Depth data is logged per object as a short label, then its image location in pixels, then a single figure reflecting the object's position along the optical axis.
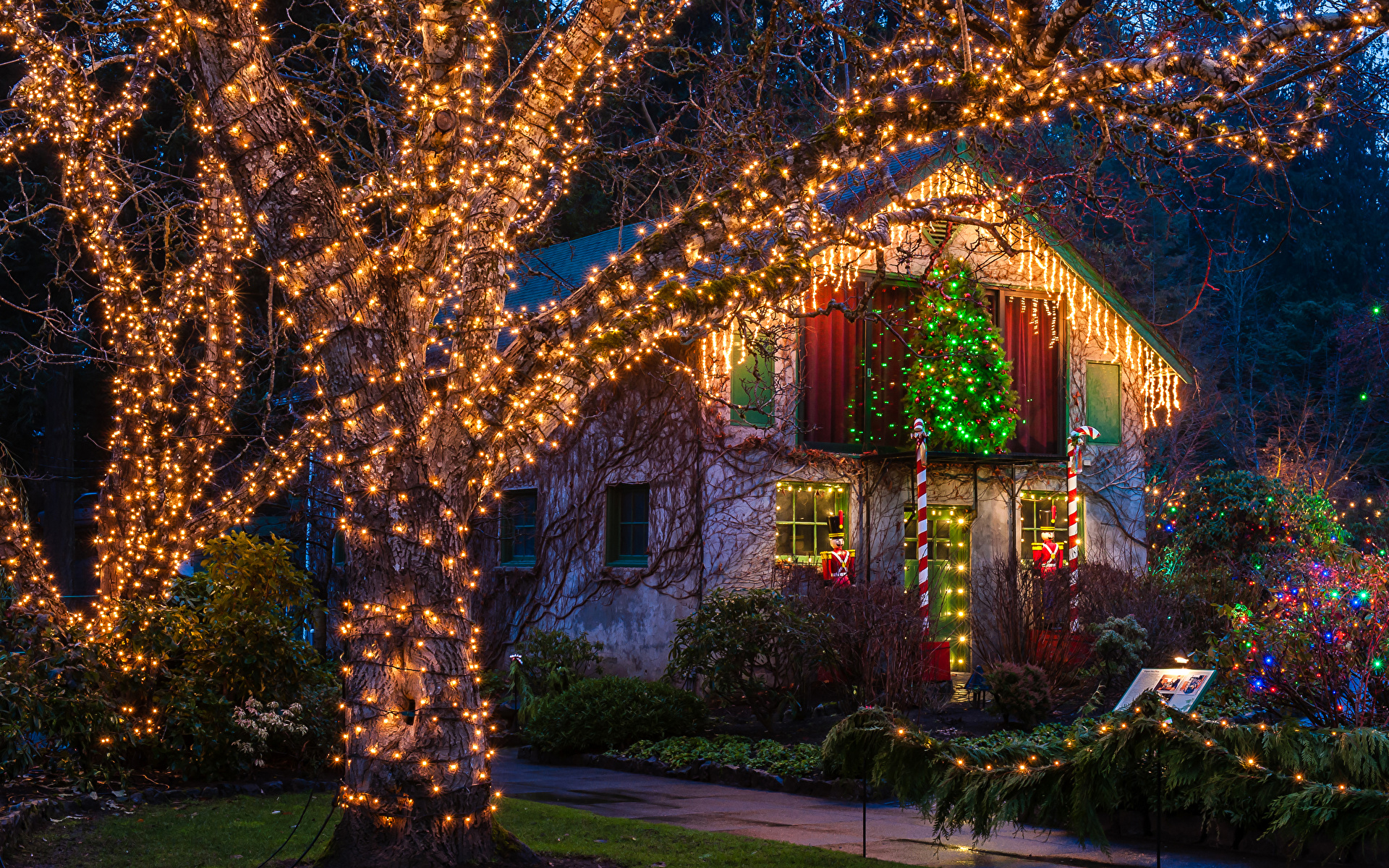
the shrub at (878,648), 13.48
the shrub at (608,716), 13.27
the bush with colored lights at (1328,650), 9.27
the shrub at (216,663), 10.62
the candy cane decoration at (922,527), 16.11
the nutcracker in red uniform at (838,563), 16.38
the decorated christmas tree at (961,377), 16.97
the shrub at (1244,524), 19.23
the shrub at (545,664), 15.45
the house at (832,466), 16.48
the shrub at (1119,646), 14.08
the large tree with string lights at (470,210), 6.95
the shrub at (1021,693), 12.77
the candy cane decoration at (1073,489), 17.73
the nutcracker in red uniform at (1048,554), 17.52
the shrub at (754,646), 13.16
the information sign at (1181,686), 9.21
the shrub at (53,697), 8.88
